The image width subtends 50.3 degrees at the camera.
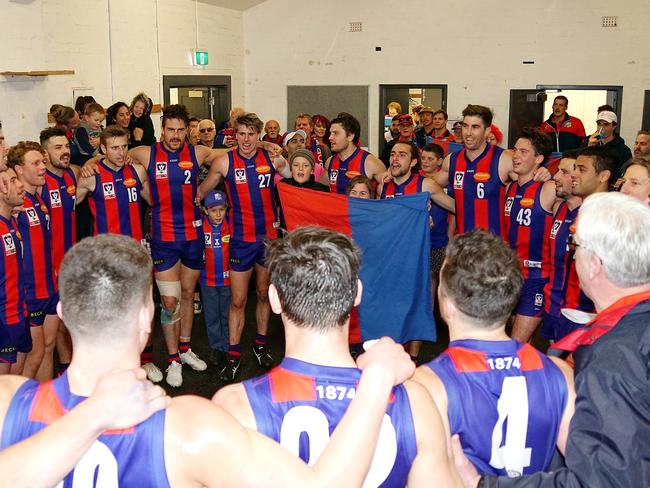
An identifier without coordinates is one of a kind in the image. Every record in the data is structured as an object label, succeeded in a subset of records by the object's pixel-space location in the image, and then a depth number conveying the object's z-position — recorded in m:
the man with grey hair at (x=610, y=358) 1.64
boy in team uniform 5.66
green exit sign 11.43
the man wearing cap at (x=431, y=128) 10.25
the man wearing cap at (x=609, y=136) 9.20
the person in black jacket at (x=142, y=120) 8.84
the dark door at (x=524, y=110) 11.80
